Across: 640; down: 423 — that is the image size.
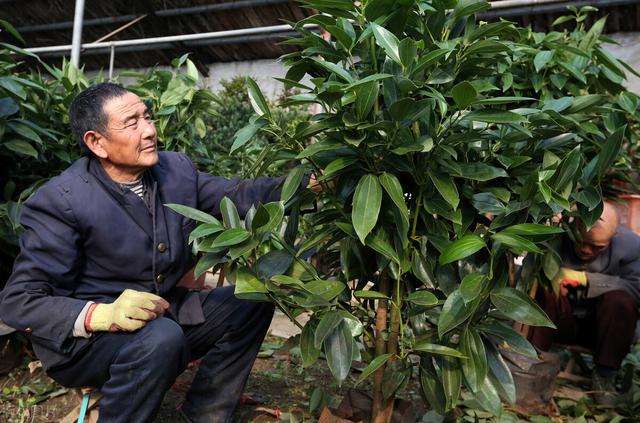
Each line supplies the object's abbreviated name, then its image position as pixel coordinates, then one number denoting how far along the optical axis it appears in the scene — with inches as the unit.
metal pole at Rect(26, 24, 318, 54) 172.2
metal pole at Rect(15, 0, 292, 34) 209.5
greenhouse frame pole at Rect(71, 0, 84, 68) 166.1
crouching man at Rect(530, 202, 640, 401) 93.5
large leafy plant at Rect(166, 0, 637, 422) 47.1
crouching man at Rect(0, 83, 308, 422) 59.5
